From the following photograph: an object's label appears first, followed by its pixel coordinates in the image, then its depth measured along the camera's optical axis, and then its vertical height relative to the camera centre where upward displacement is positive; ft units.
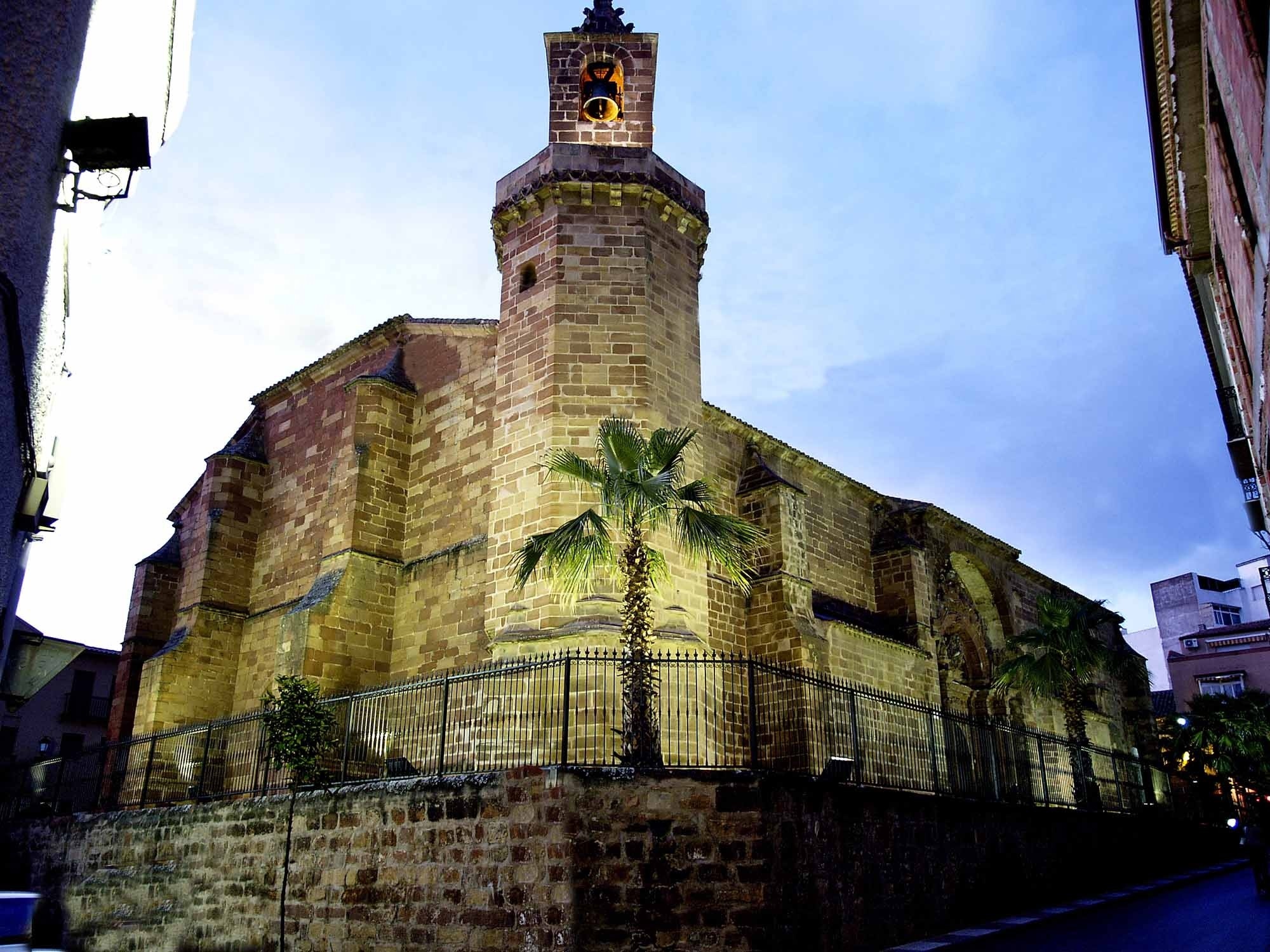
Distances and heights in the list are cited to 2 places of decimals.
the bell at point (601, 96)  54.08 +37.45
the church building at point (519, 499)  47.62 +19.19
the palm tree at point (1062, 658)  69.87 +11.57
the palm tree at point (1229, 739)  90.58 +7.84
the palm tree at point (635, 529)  36.83 +11.16
